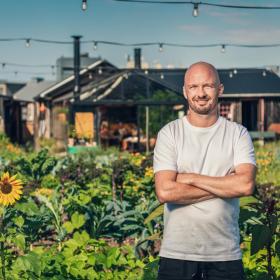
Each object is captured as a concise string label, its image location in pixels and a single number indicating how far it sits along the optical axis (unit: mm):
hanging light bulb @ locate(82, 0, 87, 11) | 13461
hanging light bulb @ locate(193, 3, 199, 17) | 14514
